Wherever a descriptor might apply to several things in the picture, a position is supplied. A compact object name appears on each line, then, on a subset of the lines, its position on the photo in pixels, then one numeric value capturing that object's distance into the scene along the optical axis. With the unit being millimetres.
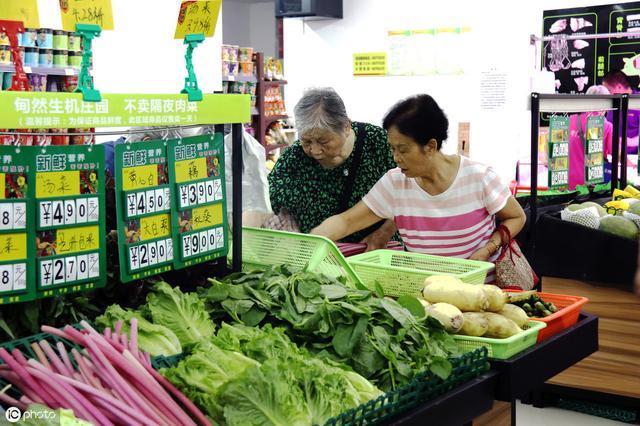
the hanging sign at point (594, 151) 5012
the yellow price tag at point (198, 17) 2246
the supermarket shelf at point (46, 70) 6633
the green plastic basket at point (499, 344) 2176
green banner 1711
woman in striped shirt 3445
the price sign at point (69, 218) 1877
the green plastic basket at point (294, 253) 2609
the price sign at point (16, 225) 1807
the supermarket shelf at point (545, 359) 2164
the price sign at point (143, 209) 2076
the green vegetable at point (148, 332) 1882
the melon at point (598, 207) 4425
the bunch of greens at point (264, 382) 1549
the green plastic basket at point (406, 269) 2643
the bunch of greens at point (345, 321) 1954
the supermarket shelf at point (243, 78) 9719
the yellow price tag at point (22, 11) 2014
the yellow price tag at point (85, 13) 2012
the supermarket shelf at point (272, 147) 10445
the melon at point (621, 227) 4121
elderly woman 3803
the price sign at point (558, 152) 4594
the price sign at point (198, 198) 2252
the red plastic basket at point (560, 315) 2462
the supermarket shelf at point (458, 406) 1839
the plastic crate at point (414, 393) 1653
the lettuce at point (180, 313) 2012
